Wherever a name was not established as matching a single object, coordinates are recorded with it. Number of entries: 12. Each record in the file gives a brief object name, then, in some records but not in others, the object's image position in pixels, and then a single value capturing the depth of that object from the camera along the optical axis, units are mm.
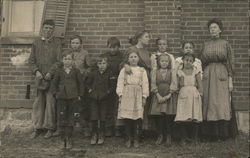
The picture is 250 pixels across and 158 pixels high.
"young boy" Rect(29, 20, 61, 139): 7512
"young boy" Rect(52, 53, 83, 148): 6906
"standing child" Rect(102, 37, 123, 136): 7375
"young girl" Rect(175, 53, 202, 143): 6812
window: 8445
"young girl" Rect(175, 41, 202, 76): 7078
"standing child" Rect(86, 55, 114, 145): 7098
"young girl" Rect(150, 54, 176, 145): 6934
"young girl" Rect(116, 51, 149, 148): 6805
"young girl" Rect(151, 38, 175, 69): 7210
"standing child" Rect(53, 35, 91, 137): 7469
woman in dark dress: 7078
